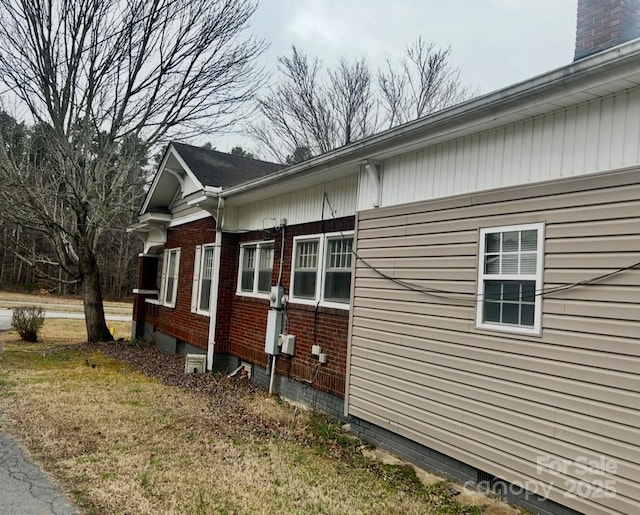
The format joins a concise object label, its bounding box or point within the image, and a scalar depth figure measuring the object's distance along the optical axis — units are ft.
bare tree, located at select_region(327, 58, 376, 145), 83.87
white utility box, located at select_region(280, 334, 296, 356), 26.04
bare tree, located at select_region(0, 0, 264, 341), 43.34
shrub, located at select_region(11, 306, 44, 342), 48.60
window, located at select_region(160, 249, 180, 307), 44.68
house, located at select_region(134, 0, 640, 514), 12.13
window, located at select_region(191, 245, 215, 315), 37.37
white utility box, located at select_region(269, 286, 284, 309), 26.84
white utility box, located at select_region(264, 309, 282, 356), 26.86
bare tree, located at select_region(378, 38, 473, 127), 80.07
